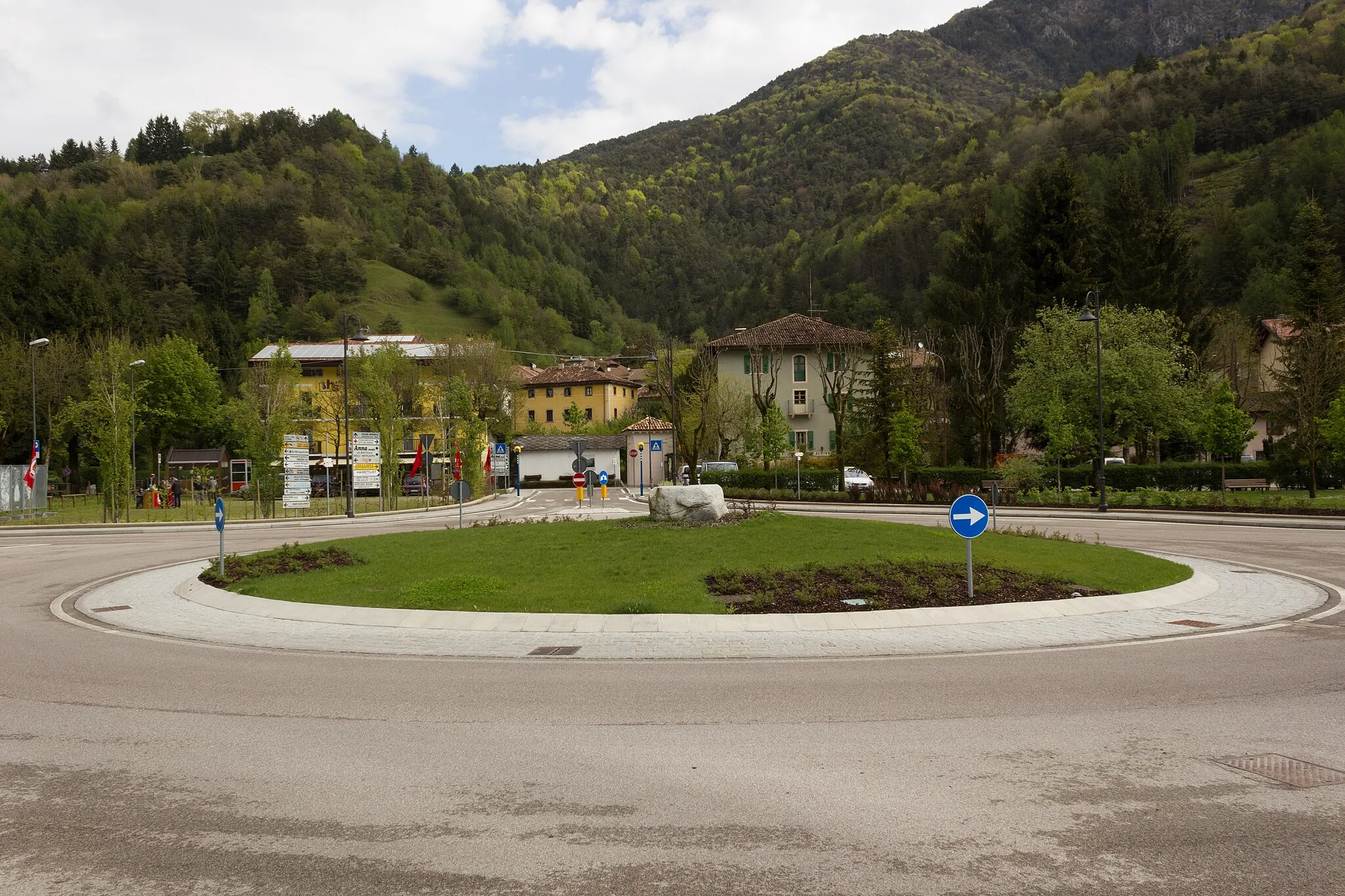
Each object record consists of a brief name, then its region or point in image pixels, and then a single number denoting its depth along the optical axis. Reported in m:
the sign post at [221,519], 17.19
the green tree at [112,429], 40.44
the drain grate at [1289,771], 6.04
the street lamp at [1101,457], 33.97
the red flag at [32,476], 43.91
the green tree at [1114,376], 46.50
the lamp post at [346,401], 40.41
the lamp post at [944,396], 59.90
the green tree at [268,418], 45.59
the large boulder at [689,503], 20.23
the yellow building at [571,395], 112.25
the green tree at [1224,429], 44.88
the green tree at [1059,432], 44.38
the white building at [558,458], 83.94
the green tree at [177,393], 76.88
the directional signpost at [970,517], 13.88
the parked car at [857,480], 49.72
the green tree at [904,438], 45.00
